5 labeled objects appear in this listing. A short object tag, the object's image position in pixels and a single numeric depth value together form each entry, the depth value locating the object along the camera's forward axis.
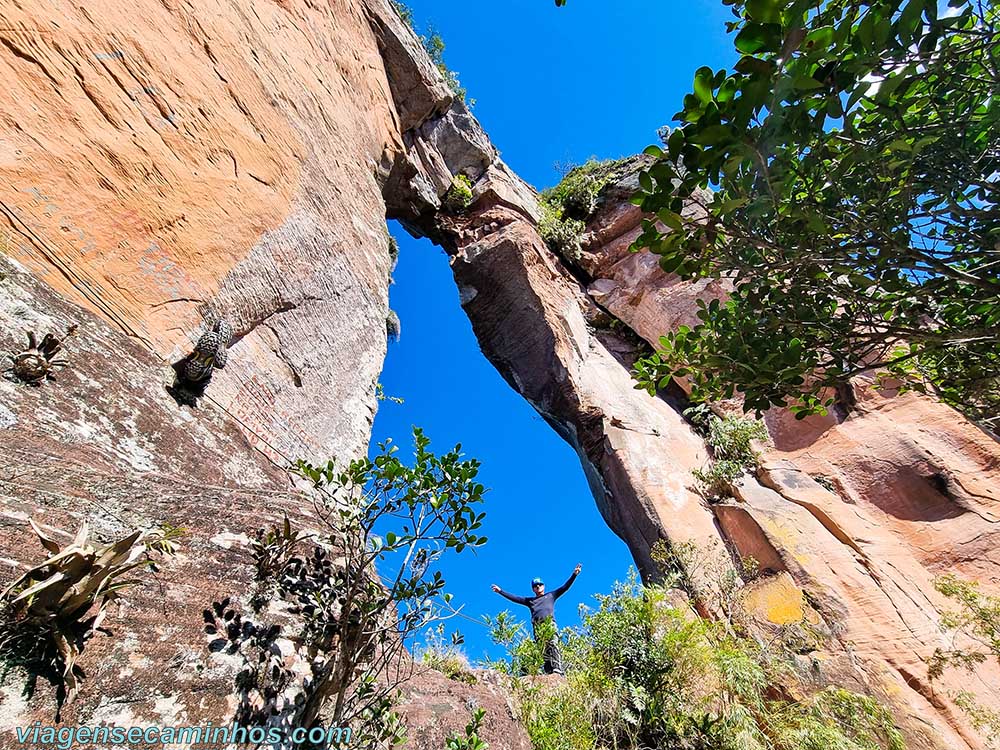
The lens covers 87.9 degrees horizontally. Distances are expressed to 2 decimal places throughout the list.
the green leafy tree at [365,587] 2.51
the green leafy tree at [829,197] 2.62
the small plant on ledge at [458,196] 16.30
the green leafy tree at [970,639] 7.12
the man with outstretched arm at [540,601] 10.36
